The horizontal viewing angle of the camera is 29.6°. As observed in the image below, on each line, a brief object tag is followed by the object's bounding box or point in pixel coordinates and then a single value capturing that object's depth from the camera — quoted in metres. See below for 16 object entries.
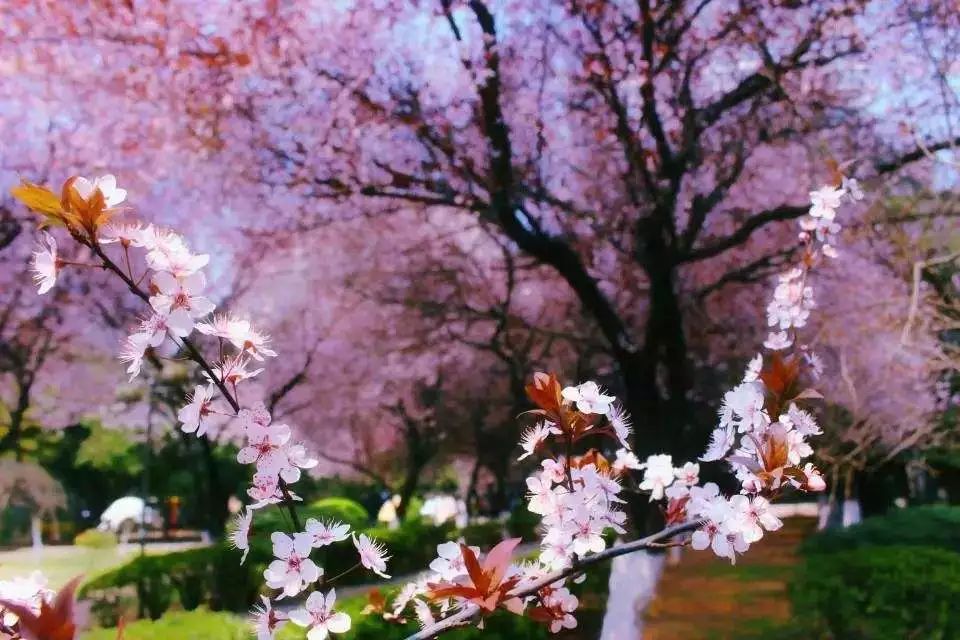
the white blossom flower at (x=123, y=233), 0.68
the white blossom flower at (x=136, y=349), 0.69
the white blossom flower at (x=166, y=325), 0.69
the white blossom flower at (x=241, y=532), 0.74
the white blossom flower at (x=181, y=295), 0.69
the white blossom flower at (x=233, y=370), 0.73
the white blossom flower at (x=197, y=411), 0.71
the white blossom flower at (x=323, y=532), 0.74
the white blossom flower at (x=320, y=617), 0.74
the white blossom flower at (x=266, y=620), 0.73
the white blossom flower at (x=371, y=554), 0.77
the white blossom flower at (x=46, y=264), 0.68
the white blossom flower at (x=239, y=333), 0.71
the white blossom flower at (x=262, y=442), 0.73
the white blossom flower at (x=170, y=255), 0.69
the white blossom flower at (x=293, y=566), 0.74
